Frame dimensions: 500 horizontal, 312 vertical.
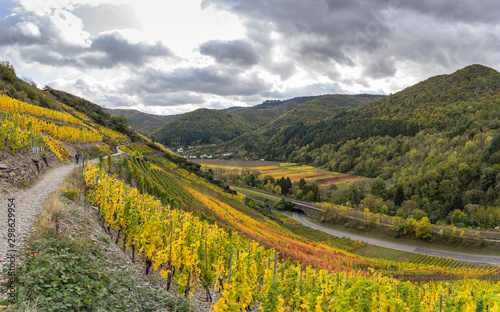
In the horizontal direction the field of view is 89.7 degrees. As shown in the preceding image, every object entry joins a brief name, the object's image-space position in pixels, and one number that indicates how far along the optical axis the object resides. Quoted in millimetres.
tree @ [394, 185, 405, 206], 86688
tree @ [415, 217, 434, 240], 55500
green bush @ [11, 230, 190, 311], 5641
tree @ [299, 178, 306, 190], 97419
